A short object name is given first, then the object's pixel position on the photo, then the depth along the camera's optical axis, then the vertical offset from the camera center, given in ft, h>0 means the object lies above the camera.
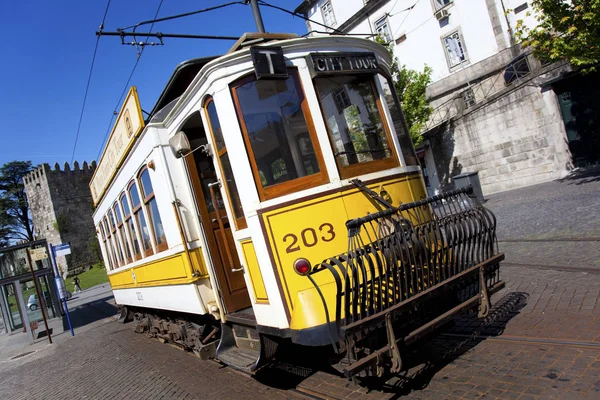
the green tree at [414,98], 55.88 +10.13
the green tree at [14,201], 185.78 +36.46
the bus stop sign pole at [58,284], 47.16 -0.81
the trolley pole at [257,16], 25.74 +11.76
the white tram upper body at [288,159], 12.24 +1.51
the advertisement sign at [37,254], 44.94 +2.80
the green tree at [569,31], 29.27 +7.24
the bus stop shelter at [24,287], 47.60 -0.29
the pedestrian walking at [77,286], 103.65 -3.45
